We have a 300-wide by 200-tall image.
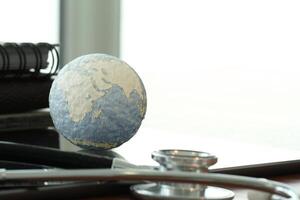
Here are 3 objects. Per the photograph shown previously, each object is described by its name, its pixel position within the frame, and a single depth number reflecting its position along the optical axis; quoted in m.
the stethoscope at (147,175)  0.48
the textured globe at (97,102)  0.64
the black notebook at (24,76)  0.80
